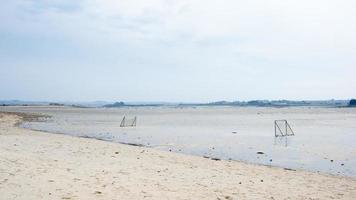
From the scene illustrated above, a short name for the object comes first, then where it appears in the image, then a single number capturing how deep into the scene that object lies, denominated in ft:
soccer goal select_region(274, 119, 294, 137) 158.72
